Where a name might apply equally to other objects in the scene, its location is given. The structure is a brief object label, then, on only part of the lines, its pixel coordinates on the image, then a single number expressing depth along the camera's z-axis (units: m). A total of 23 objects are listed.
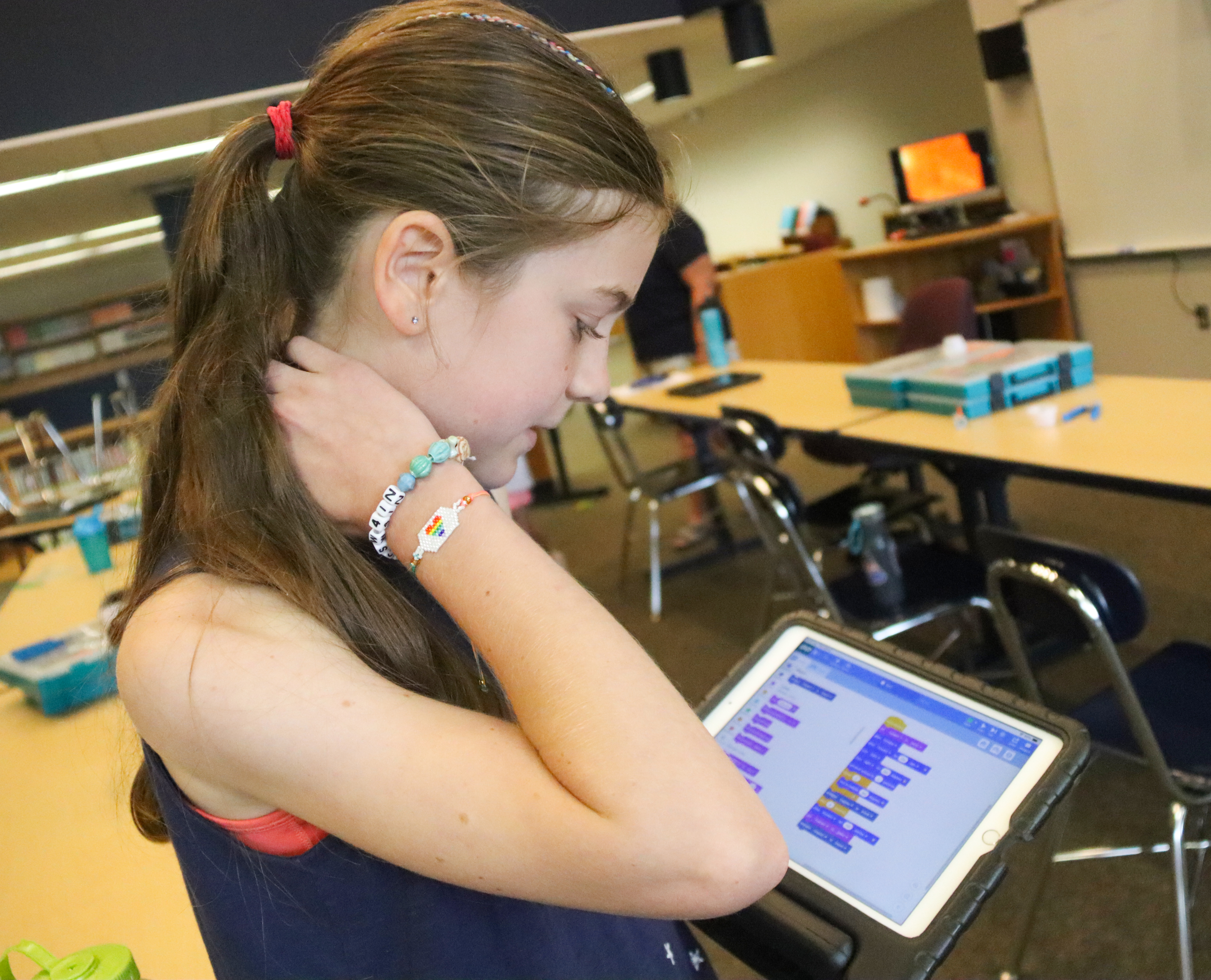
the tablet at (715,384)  3.83
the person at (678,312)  4.30
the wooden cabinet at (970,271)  5.19
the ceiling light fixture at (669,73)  6.15
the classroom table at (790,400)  2.98
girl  0.57
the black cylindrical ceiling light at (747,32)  4.75
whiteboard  4.04
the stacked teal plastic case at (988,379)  2.56
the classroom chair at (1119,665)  1.56
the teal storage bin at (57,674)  1.75
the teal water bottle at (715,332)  4.23
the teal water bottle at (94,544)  2.91
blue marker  2.36
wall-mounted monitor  5.75
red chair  3.76
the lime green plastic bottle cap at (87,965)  0.79
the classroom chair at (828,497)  2.95
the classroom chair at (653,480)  3.93
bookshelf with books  5.42
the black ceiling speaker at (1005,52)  4.91
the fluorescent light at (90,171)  4.28
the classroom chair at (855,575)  2.38
